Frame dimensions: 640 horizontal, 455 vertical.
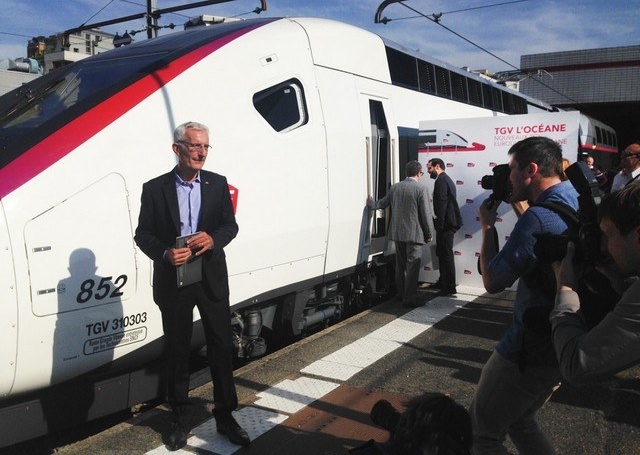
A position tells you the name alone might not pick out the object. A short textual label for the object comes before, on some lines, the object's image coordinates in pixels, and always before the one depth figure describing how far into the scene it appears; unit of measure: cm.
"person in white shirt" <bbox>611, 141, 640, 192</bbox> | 654
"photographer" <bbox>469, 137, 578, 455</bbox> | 236
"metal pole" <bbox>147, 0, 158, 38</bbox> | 1465
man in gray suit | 653
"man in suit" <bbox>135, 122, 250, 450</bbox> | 326
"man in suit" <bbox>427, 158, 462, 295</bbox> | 706
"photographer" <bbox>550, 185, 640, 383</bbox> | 162
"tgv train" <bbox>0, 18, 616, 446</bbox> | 314
